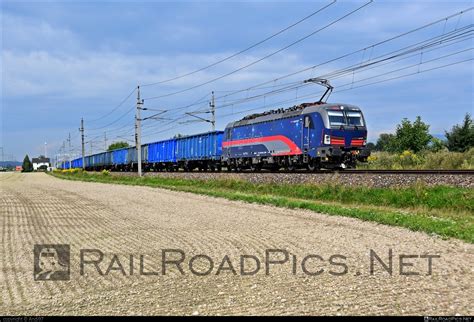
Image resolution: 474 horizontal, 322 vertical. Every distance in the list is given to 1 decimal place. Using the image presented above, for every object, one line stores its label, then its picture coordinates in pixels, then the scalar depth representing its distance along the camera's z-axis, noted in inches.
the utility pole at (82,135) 2899.1
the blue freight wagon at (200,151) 1557.6
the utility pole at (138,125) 1647.4
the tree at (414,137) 1993.1
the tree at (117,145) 5659.5
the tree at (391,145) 2078.0
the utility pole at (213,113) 1581.0
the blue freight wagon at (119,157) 2554.1
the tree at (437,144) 1803.2
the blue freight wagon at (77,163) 3924.7
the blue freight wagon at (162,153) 1930.4
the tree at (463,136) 1692.9
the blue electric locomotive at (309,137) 946.1
